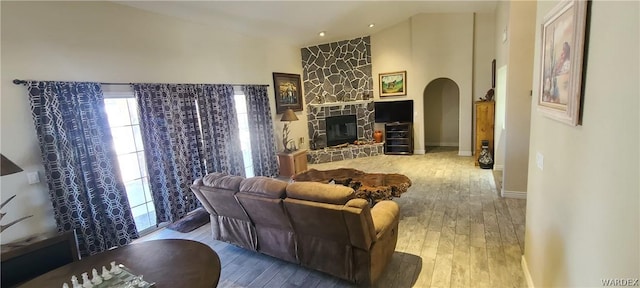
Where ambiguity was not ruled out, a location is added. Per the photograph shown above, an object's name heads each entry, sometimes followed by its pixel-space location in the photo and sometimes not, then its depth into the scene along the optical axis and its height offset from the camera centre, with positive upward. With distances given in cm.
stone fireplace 795 +42
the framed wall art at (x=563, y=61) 140 +15
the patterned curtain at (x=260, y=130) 590 -39
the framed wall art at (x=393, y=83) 780 +48
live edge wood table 364 -109
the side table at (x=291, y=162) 638 -119
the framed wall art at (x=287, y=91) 679 +46
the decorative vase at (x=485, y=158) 597 -133
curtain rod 281 +48
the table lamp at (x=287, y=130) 643 -50
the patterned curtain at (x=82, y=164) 300 -42
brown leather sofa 231 -103
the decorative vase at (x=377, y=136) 812 -94
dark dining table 178 -97
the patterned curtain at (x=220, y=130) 482 -26
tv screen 781 -27
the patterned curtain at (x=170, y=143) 396 -36
